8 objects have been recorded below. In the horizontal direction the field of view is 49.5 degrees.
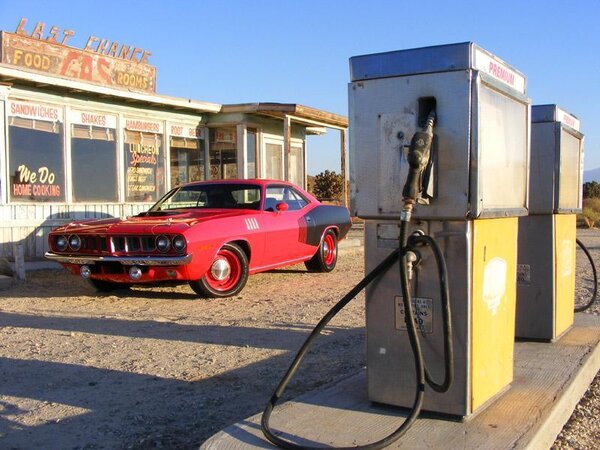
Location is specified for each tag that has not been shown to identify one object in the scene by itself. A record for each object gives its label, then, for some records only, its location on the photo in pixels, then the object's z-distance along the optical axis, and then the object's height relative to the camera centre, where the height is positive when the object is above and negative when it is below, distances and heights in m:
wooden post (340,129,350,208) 16.56 +1.17
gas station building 10.52 +1.29
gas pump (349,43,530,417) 3.07 +0.00
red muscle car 7.34 -0.44
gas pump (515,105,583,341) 4.84 -0.24
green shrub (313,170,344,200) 36.22 +0.90
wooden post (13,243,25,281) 9.45 -0.87
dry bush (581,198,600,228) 24.90 -0.57
